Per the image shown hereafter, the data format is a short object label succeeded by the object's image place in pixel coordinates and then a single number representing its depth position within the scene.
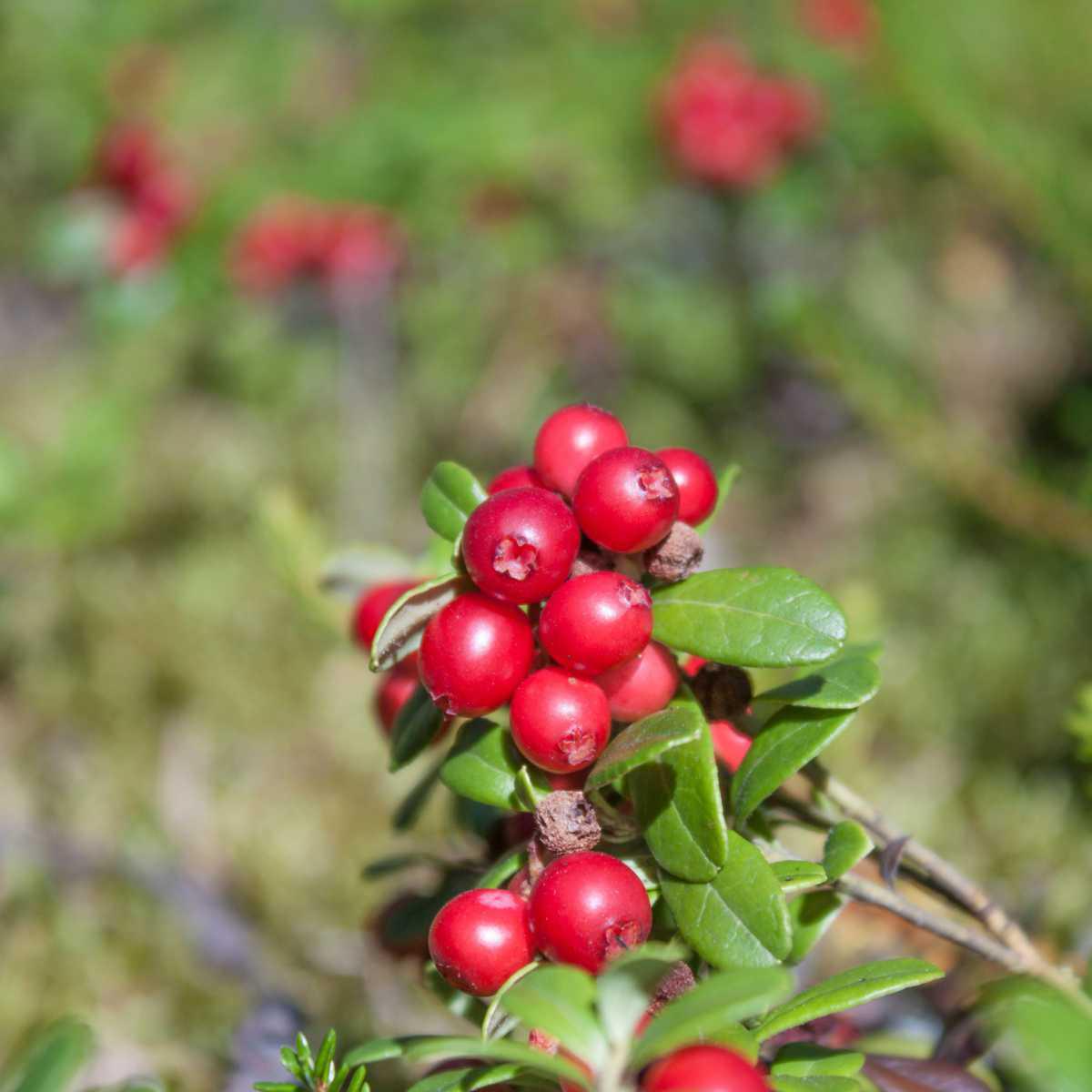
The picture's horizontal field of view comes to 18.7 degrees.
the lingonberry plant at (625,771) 0.22
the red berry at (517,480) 0.24
